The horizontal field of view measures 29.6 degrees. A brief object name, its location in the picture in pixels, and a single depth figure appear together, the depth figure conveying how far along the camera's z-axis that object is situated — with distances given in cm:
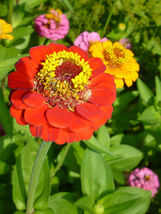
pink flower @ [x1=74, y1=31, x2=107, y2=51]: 39
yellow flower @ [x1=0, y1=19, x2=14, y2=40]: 32
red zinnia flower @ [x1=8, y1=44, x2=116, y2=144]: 22
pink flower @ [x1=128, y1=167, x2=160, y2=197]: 42
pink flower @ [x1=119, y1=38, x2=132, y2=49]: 44
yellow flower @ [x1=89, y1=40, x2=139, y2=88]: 31
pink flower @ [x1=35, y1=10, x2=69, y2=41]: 47
